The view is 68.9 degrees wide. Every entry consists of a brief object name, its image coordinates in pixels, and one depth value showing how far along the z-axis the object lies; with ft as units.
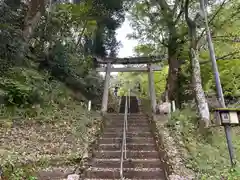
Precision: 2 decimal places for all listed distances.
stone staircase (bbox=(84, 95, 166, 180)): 12.23
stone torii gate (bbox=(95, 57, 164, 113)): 29.83
